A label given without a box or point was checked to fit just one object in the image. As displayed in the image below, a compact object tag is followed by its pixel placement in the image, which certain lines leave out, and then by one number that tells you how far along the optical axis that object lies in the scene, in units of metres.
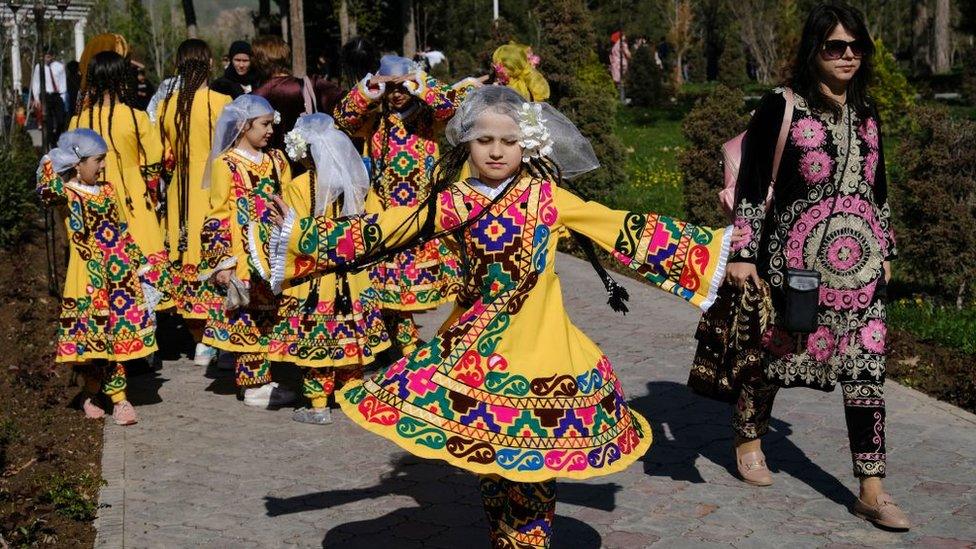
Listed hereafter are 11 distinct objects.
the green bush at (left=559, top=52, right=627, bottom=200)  14.54
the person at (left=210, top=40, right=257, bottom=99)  10.91
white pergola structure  18.14
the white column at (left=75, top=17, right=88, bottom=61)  33.62
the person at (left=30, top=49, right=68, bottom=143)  18.77
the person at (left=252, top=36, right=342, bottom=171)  9.13
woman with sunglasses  5.64
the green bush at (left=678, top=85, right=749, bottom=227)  11.91
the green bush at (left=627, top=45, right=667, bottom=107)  31.91
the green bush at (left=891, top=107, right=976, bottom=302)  9.95
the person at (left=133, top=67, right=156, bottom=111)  11.67
